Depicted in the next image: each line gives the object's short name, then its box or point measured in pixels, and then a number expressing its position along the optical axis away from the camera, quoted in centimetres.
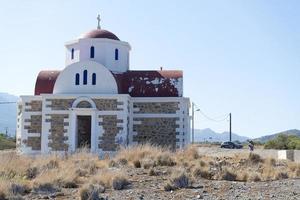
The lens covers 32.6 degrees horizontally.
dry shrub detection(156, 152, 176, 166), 2284
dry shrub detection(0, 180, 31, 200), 1415
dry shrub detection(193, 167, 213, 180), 1936
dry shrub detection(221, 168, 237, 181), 1938
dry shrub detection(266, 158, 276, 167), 2852
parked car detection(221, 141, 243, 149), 7216
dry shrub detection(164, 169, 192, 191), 1623
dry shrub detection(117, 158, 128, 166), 2309
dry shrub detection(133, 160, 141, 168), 2212
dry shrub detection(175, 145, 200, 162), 2616
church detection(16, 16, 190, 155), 3578
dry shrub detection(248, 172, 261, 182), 1933
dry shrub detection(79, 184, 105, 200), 1413
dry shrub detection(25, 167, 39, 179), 1896
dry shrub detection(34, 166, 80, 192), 1629
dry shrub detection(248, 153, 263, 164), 2969
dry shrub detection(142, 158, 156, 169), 2167
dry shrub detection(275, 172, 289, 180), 2034
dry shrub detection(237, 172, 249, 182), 1939
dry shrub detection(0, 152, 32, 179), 1809
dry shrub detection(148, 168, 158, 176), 1950
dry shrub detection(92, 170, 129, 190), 1647
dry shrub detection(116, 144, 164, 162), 2409
